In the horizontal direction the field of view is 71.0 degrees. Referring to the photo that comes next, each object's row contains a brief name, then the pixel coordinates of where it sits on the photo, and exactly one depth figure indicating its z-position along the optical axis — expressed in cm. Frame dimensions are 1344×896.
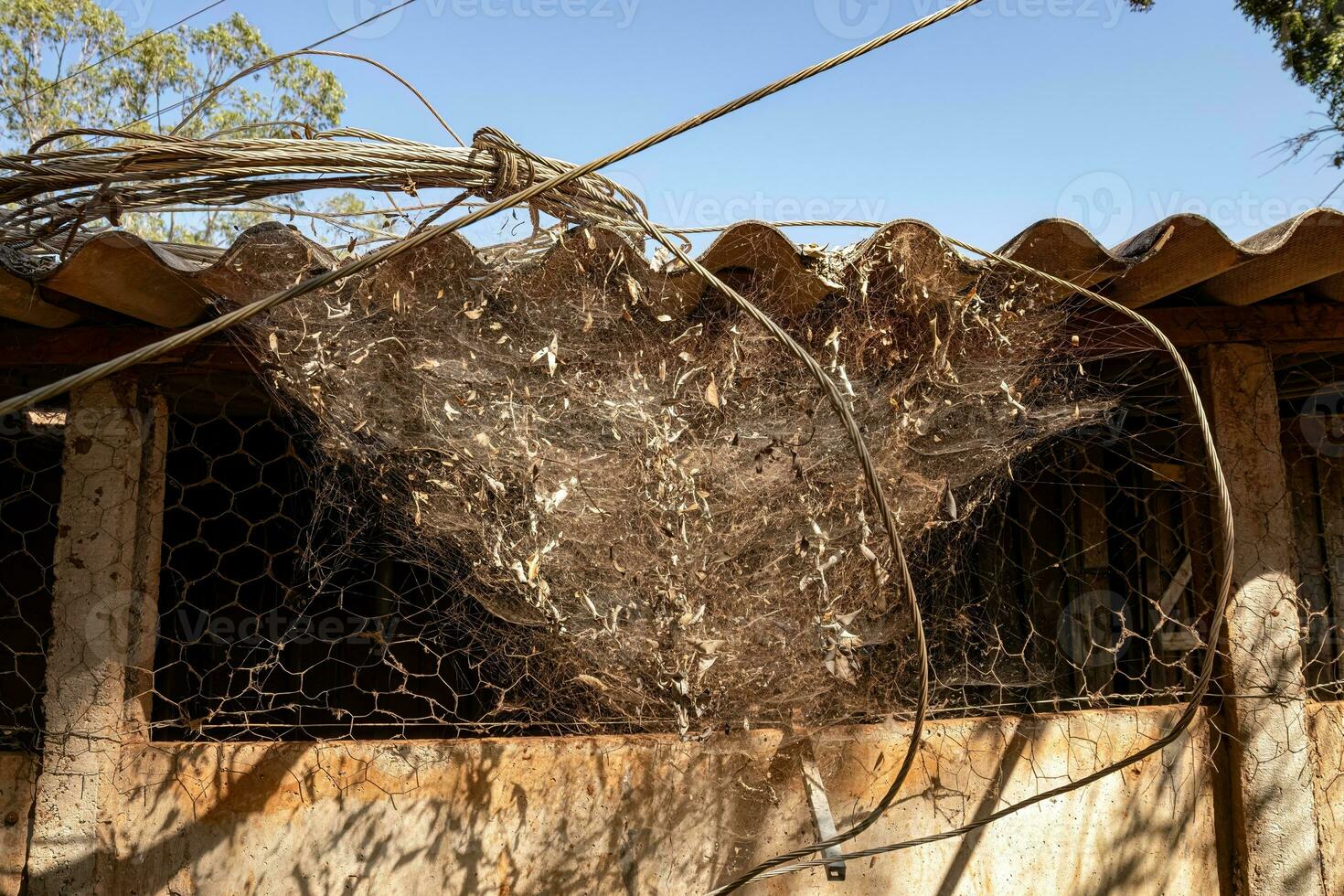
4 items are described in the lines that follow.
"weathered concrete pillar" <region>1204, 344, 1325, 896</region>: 294
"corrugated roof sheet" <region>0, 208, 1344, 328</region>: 248
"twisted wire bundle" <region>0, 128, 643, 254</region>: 248
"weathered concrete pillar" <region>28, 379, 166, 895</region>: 271
